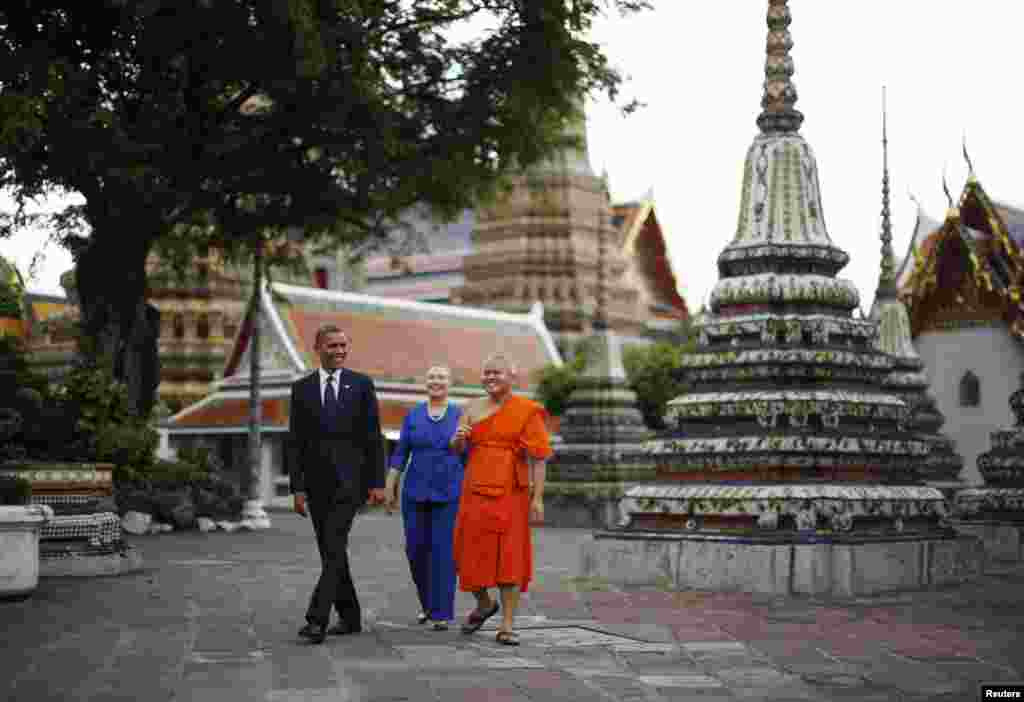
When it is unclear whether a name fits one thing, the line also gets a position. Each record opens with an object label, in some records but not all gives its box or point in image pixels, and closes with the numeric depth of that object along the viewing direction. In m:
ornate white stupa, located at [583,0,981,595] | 11.77
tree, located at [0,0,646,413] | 14.36
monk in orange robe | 8.53
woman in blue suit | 9.24
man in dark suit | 8.55
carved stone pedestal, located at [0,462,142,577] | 12.45
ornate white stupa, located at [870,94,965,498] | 22.52
